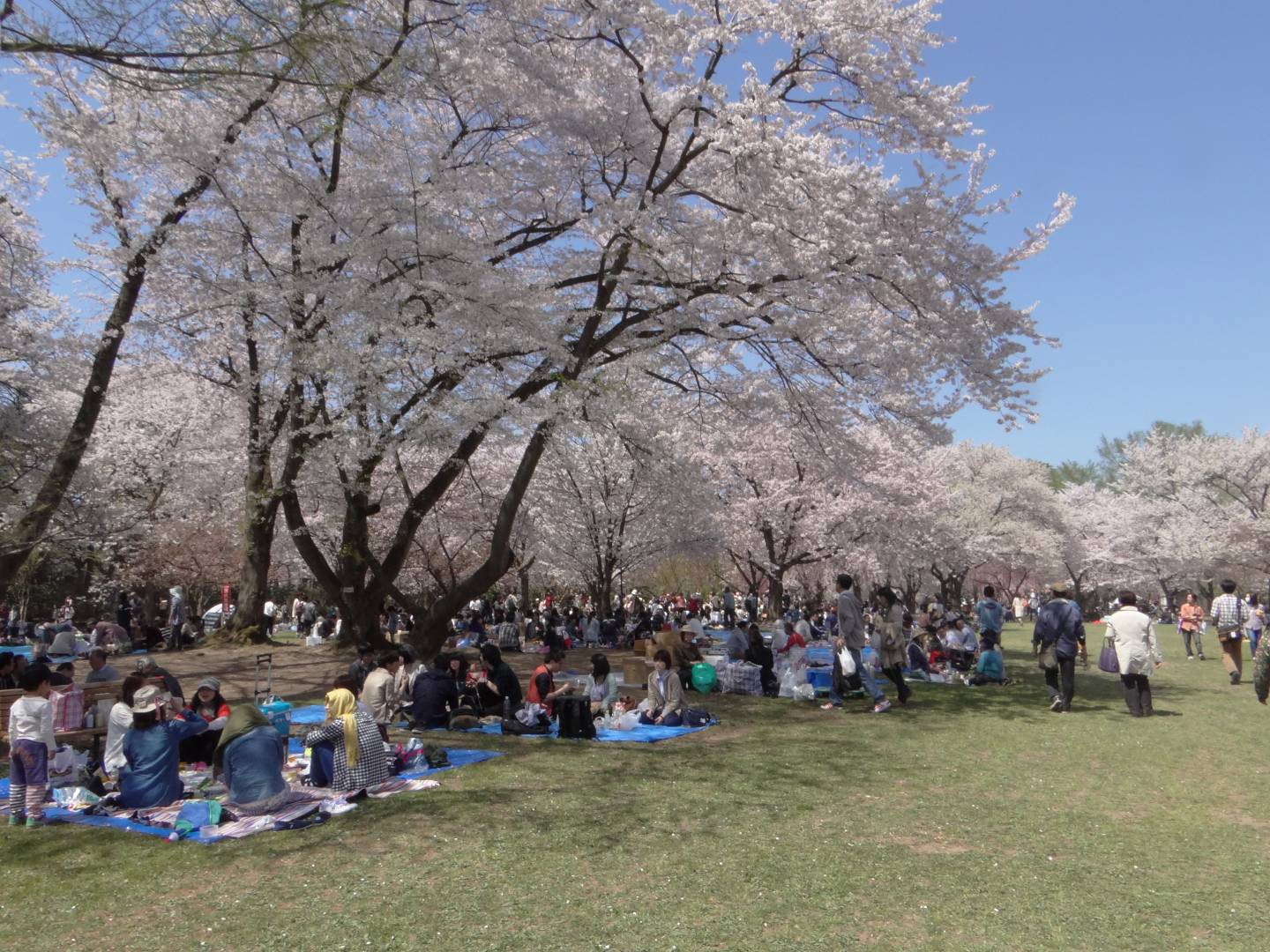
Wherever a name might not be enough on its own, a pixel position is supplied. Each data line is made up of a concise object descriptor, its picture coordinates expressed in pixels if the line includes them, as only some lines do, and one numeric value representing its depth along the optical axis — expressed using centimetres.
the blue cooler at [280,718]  854
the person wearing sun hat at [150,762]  637
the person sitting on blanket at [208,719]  791
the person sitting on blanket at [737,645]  1347
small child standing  603
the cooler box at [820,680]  1310
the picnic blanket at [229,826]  579
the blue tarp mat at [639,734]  913
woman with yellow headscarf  666
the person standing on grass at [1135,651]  993
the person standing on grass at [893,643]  1116
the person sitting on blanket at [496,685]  998
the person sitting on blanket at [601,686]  1033
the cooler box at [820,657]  1648
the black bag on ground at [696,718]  978
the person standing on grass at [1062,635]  1041
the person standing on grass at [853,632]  1077
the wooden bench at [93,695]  879
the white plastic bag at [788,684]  1229
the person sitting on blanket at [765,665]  1260
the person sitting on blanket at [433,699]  950
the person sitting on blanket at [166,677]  839
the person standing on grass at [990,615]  1480
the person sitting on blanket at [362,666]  908
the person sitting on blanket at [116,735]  688
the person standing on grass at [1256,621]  1641
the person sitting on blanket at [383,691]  859
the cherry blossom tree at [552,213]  1085
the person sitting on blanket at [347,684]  716
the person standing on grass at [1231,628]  1353
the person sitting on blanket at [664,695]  977
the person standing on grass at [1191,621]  1942
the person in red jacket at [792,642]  1380
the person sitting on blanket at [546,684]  977
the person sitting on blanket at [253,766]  611
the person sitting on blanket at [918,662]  1449
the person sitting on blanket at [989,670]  1384
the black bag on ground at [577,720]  916
